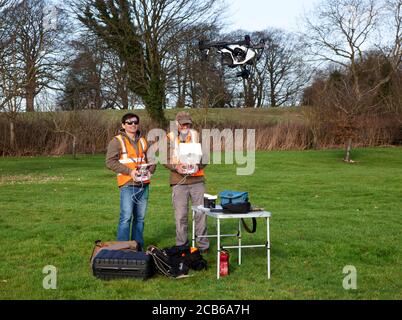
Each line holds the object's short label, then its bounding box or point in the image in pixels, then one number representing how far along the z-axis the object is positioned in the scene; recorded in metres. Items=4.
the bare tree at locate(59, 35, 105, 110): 35.59
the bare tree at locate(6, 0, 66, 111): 27.38
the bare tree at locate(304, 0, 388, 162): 45.14
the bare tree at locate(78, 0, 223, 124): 36.22
